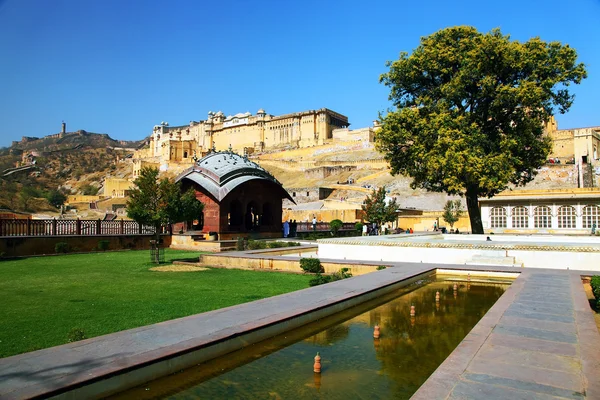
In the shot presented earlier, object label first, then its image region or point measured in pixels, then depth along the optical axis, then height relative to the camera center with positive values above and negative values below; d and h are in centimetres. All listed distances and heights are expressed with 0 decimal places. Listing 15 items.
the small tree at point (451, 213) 3559 -2
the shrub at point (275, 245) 1941 -120
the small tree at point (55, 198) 7975 +413
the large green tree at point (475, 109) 2017 +484
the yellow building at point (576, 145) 6053 +925
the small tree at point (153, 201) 1462 +58
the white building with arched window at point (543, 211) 3002 +1
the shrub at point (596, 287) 773 -132
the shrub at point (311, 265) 1212 -129
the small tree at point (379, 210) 2970 +29
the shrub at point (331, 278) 936 -133
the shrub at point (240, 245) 1864 -112
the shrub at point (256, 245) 1884 -116
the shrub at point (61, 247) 1700 -98
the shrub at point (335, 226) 2705 -63
